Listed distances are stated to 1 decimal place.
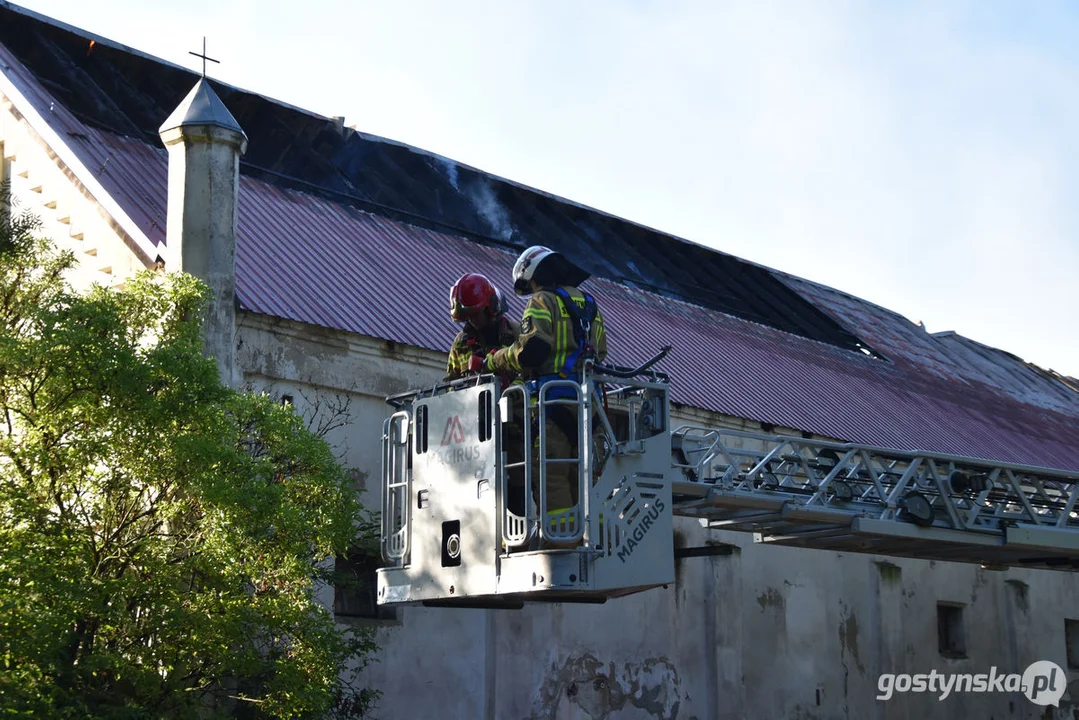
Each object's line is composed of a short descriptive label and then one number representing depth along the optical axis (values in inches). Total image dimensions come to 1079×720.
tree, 425.1
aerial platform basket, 397.4
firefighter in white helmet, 406.6
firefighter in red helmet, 428.1
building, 627.8
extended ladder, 496.4
